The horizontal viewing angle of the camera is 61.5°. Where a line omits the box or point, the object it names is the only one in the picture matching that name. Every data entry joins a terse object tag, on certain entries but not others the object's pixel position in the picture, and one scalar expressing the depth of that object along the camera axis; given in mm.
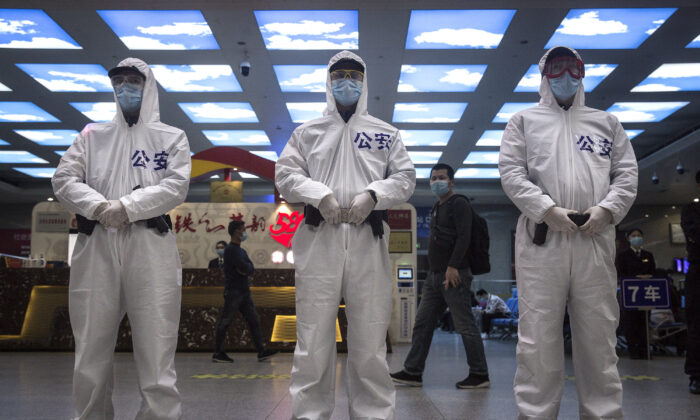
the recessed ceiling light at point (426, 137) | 14975
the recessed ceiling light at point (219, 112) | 13047
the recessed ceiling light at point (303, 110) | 13062
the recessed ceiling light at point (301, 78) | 11013
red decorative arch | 11719
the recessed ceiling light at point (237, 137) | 15234
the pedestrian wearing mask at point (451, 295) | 4797
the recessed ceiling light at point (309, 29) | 8922
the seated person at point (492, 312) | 13844
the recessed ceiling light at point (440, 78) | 10947
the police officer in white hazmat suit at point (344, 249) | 2654
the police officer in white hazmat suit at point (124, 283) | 2719
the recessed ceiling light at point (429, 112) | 12984
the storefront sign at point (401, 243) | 12797
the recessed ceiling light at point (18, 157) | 16938
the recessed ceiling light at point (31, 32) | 8805
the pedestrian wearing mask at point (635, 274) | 7848
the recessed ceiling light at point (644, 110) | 12672
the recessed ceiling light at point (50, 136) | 15008
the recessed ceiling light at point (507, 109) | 12898
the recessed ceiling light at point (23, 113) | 12961
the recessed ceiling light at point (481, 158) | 17297
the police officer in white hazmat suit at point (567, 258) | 2688
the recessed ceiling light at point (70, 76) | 10883
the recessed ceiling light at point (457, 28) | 8836
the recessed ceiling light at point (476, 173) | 19406
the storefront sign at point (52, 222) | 13180
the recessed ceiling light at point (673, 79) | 10703
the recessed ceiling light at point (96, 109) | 12910
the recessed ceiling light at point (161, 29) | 8875
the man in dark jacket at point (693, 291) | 4602
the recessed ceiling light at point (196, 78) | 10977
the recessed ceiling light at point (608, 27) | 8680
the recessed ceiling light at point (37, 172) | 19219
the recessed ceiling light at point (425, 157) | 17125
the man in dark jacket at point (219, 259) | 9747
